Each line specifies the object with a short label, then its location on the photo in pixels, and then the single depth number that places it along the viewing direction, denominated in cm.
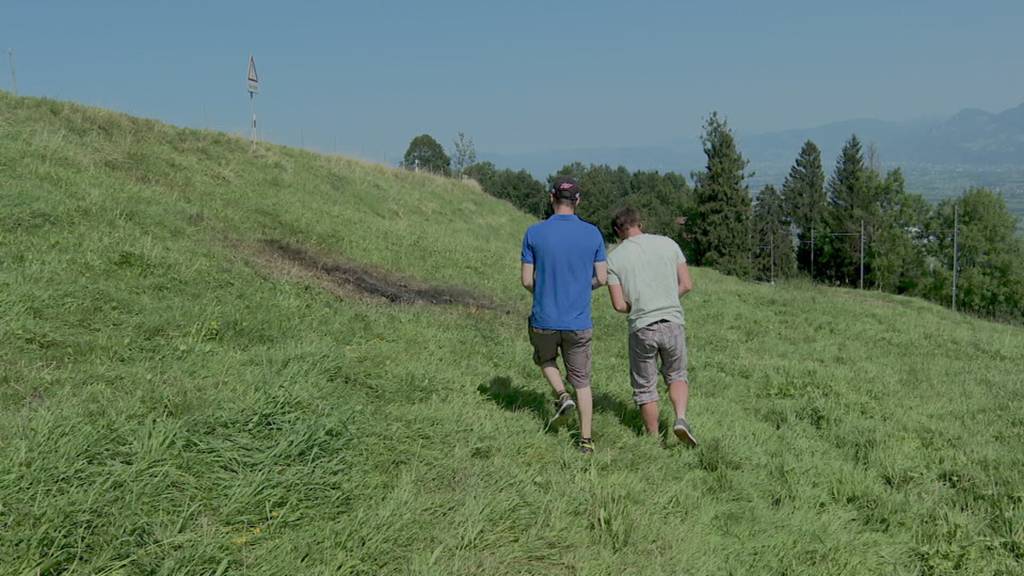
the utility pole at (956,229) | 6444
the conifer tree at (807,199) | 7156
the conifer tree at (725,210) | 5309
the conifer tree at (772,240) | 6675
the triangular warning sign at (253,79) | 1761
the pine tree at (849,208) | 6425
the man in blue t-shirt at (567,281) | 474
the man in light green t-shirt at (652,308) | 505
